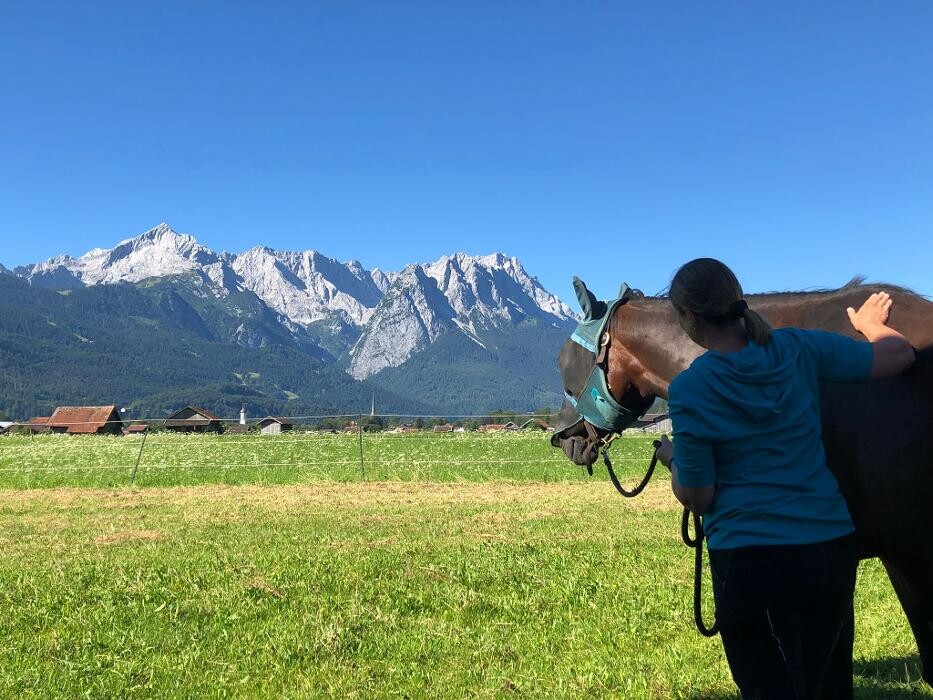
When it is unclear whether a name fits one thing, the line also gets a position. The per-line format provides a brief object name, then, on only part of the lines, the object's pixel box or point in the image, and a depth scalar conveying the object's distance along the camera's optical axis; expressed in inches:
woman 83.4
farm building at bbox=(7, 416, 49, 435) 2363.2
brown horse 101.7
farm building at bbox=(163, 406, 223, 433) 2689.5
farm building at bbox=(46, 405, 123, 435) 3294.8
